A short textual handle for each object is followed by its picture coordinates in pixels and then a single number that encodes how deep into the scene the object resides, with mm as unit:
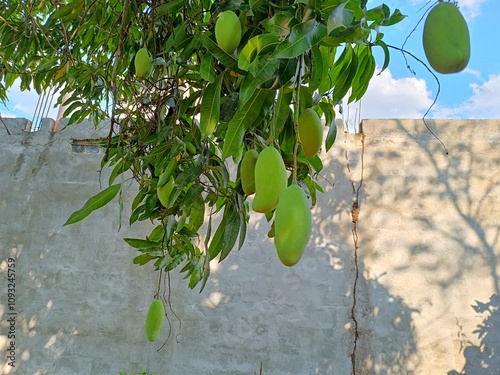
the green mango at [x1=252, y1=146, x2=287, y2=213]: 530
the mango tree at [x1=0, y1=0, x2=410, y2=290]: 539
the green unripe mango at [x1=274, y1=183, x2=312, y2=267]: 462
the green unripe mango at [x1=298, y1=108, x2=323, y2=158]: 617
